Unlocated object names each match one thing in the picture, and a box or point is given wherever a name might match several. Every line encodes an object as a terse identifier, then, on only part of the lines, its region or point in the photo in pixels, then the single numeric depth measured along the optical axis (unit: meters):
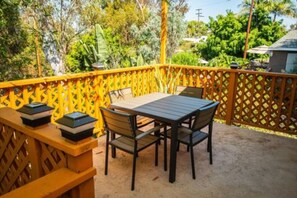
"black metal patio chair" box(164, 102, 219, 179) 2.69
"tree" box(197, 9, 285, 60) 17.50
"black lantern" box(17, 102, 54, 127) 1.45
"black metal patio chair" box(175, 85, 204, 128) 3.89
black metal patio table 2.71
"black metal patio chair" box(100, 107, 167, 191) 2.48
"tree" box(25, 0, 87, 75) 8.02
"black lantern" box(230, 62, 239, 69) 4.52
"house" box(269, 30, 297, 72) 12.99
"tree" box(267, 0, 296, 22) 20.75
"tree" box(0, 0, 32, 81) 5.45
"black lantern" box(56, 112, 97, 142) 1.24
